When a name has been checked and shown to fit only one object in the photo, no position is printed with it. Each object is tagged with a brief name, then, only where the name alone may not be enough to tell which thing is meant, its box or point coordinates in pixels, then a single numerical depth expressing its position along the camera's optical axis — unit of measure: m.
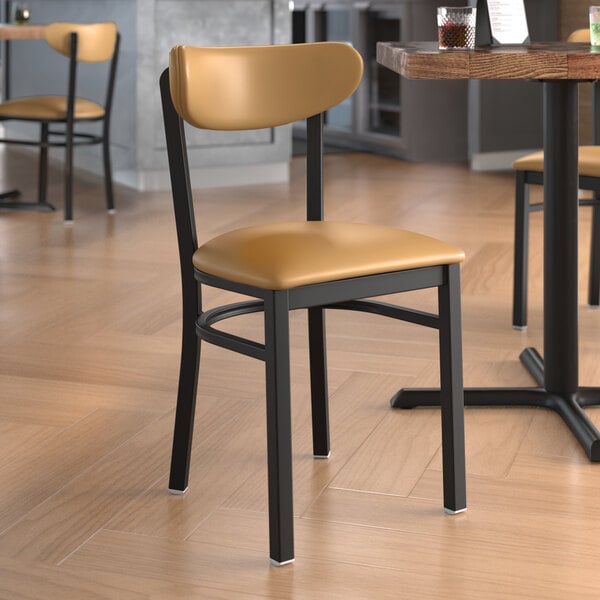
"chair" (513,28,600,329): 4.55
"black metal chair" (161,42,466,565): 2.81
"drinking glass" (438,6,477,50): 3.58
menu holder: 3.75
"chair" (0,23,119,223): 7.56
